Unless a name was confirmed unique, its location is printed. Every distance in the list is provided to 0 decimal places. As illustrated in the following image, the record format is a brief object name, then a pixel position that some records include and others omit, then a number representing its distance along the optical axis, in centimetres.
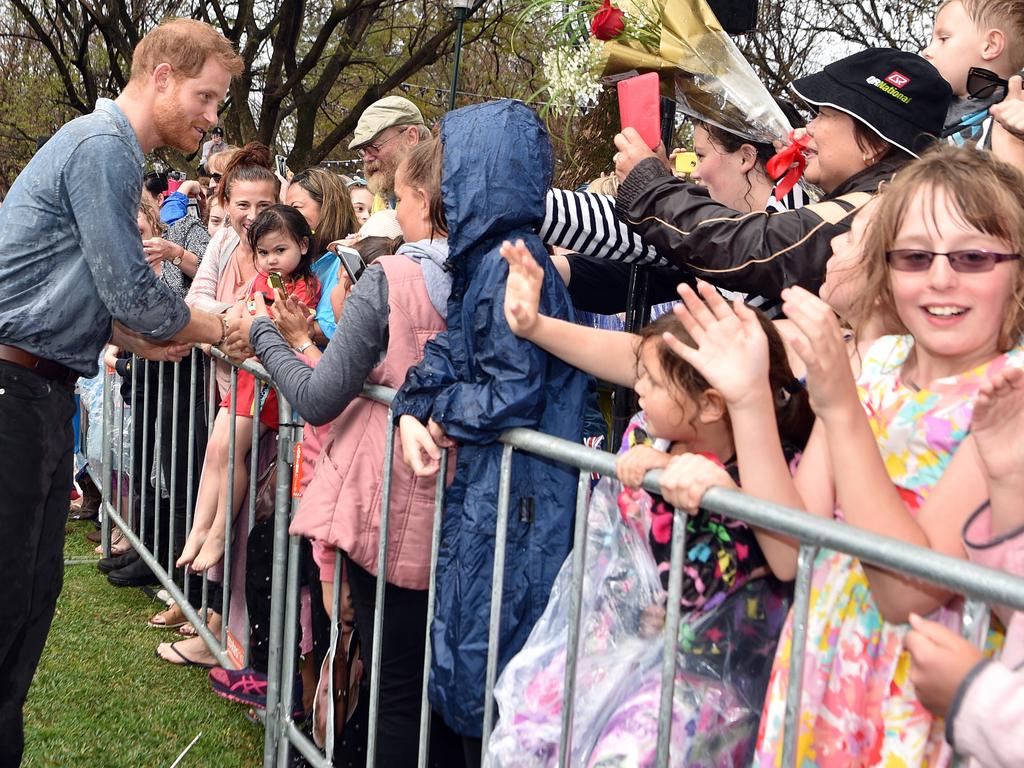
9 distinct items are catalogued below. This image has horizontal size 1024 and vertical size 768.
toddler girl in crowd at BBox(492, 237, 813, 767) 200
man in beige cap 540
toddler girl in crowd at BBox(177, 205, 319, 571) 424
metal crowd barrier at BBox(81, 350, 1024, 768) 149
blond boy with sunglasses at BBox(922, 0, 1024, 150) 309
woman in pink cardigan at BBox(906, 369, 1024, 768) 144
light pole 1415
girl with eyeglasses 171
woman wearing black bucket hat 248
